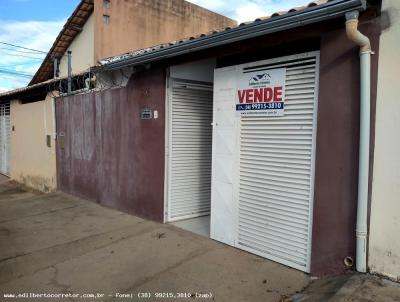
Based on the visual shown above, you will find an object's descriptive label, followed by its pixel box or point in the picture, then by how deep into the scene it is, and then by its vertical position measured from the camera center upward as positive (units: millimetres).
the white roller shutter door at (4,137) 14804 -423
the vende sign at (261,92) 4621 +508
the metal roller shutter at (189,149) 6672 -361
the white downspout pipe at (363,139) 3535 -69
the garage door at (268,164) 4383 -450
